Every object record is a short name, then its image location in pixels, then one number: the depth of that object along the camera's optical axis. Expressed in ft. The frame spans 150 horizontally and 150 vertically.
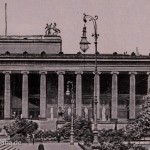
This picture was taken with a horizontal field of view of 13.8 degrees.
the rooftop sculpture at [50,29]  311.21
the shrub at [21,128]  230.68
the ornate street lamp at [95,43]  127.65
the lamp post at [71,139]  191.40
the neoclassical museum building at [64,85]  299.58
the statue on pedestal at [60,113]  282.32
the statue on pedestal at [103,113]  297.59
